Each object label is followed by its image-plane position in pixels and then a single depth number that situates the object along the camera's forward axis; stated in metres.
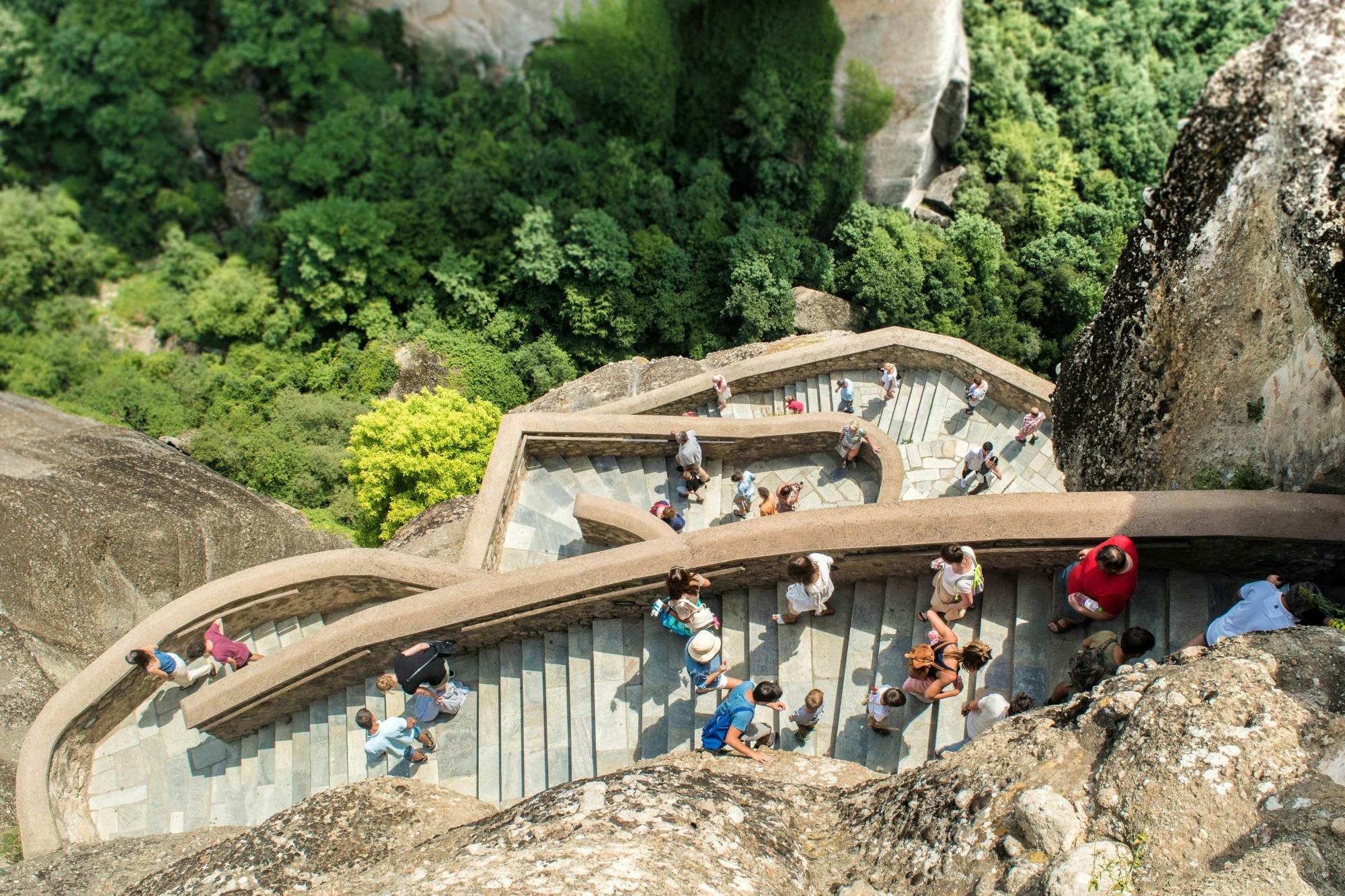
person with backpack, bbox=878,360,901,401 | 17.20
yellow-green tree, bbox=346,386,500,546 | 18.06
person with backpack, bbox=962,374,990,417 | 16.77
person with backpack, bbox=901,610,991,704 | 8.24
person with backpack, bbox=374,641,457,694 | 9.62
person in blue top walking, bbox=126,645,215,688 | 10.80
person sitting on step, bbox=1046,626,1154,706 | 7.58
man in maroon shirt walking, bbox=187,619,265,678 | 11.16
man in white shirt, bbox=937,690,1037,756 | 7.93
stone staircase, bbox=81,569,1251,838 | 8.76
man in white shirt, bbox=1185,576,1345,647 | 7.29
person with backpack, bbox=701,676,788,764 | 8.44
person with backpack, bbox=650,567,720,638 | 9.15
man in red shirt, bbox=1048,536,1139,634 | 7.91
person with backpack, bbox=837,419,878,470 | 13.57
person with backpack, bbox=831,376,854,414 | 16.95
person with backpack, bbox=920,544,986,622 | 8.47
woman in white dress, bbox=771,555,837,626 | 8.90
